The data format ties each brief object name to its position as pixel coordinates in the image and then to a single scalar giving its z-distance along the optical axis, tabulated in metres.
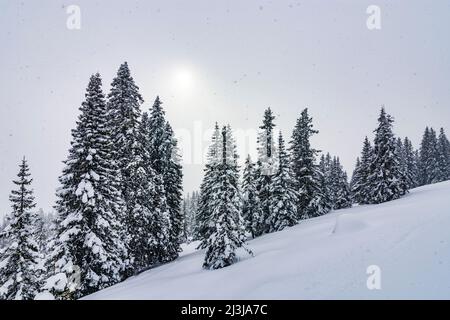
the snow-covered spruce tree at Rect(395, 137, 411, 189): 56.23
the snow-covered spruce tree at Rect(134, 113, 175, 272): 24.31
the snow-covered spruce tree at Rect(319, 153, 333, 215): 38.78
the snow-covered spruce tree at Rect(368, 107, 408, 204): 33.19
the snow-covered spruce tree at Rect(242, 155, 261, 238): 36.44
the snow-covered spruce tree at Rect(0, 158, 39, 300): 19.97
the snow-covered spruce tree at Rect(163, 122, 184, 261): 30.71
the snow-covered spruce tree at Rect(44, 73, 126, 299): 18.12
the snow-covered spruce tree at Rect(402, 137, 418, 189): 63.92
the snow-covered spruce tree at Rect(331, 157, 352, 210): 51.41
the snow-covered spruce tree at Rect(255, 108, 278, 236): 35.12
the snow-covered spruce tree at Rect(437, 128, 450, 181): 59.58
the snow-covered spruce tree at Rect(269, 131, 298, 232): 31.89
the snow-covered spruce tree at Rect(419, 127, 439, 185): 60.22
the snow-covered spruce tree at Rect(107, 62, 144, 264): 24.17
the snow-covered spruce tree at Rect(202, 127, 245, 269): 18.73
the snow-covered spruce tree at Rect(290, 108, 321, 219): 37.50
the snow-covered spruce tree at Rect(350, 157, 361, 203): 53.01
